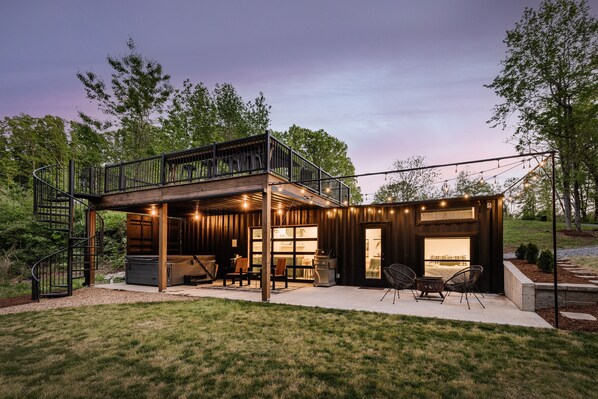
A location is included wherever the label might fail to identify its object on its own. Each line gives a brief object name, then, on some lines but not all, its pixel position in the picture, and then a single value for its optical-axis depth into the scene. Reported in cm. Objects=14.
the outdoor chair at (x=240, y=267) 985
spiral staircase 834
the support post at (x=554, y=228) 456
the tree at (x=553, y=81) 1541
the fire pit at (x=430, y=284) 710
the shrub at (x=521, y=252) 1096
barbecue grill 988
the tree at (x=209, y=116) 2133
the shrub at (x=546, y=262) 729
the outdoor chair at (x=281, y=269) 948
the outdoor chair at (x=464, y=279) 655
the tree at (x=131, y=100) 1914
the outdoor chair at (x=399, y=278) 727
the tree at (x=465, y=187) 2725
